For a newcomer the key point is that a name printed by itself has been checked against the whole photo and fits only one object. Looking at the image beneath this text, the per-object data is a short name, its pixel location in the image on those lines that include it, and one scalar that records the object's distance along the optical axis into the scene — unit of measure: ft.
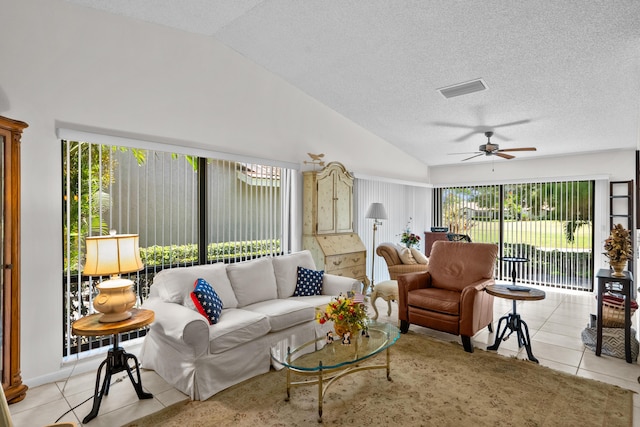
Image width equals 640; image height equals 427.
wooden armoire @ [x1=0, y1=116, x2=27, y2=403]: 8.05
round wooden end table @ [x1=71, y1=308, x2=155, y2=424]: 7.77
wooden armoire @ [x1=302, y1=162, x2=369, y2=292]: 15.87
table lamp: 8.05
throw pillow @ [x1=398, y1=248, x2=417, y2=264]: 17.95
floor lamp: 18.39
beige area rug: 7.64
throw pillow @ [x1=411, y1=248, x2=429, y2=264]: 18.25
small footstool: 14.06
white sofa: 8.59
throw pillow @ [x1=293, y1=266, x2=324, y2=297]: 13.00
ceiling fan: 15.96
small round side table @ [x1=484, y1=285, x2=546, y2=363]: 10.69
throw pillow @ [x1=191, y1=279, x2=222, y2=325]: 9.45
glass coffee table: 7.69
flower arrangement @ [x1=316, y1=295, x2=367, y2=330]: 8.45
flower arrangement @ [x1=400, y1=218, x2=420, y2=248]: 19.56
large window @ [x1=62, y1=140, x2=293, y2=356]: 10.27
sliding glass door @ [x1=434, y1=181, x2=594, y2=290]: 20.40
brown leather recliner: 11.43
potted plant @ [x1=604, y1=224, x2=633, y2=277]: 11.43
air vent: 13.01
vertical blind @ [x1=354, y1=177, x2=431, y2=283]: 20.54
